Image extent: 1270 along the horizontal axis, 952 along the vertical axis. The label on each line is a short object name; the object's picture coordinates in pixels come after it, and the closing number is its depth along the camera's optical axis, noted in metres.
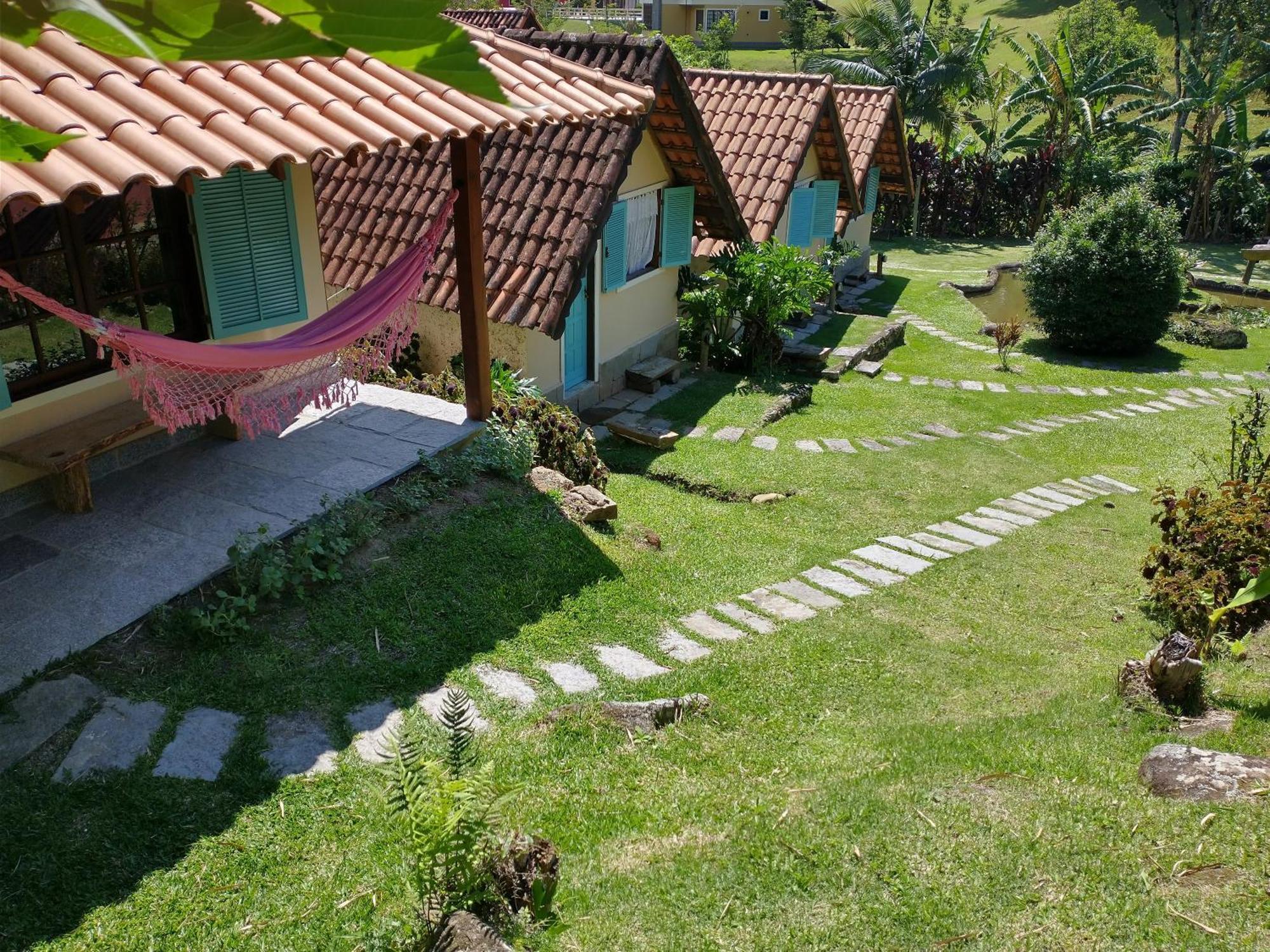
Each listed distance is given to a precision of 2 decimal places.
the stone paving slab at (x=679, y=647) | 5.91
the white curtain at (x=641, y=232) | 11.05
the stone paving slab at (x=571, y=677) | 5.38
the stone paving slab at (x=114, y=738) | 4.17
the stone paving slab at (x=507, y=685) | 5.19
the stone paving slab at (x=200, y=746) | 4.25
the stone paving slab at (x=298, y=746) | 4.38
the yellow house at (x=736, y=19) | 49.59
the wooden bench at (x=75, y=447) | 5.70
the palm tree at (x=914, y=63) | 22.69
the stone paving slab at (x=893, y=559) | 7.58
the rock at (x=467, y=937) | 2.99
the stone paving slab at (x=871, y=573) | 7.32
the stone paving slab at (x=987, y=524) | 8.51
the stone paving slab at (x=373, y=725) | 4.52
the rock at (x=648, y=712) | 4.88
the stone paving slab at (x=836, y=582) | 7.08
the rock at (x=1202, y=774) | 4.11
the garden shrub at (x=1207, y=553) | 6.27
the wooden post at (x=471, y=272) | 6.58
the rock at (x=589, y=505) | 7.27
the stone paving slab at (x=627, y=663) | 5.63
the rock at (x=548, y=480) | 7.37
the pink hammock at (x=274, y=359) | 5.09
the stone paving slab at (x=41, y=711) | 4.19
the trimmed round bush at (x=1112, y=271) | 14.19
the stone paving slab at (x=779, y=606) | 6.61
